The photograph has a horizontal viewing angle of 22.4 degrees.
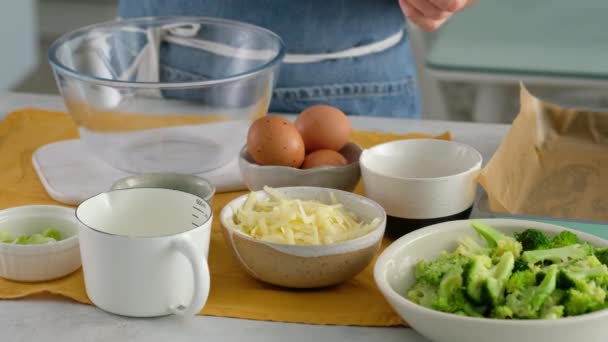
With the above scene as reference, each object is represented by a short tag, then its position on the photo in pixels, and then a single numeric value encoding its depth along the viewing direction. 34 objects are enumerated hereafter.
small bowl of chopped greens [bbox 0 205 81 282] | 1.15
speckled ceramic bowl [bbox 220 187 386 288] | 1.12
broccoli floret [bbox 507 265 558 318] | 1.05
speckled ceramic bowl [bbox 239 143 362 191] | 1.25
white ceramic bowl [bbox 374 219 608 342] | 1.03
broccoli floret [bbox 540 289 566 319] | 1.04
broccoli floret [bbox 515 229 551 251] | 1.13
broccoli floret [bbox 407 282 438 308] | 1.08
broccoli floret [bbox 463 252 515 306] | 1.06
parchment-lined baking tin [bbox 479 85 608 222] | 1.27
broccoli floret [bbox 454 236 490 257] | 1.12
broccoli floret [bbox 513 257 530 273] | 1.09
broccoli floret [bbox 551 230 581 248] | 1.12
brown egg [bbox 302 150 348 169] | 1.27
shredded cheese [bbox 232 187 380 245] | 1.14
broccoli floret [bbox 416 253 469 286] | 1.09
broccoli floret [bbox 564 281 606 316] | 1.05
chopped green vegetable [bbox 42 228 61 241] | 1.19
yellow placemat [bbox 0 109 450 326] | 1.12
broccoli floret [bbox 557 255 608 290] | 1.06
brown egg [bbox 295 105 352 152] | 1.29
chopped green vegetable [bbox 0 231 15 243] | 1.18
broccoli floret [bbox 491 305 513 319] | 1.05
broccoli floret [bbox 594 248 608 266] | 1.11
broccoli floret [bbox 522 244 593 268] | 1.10
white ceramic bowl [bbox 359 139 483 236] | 1.20
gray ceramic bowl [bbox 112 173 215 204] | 1.24
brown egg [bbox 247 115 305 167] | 1.25
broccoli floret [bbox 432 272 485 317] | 1.06
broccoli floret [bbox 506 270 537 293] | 1.06
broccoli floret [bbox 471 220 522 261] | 1.12
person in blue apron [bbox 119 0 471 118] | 1.52
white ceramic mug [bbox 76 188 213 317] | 1.09
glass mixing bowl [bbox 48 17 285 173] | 1.32
